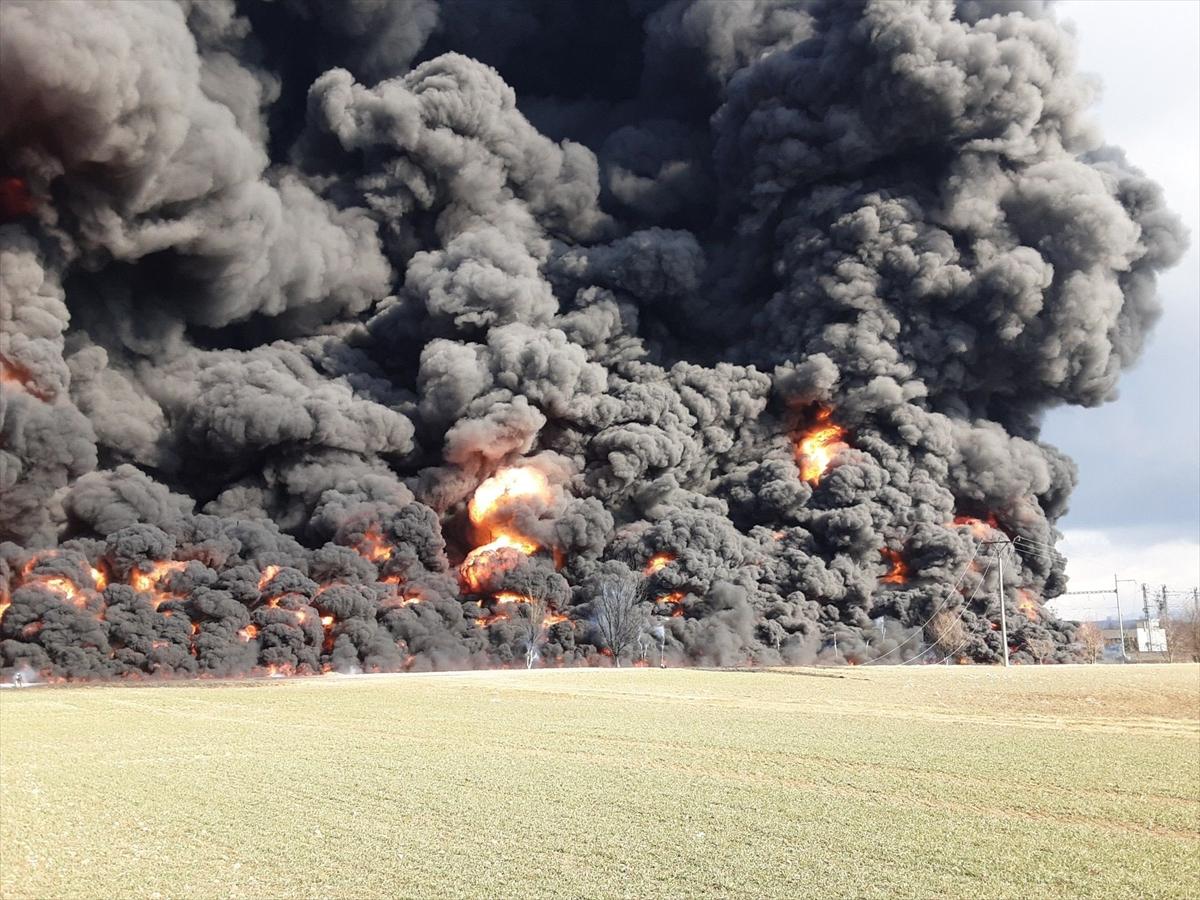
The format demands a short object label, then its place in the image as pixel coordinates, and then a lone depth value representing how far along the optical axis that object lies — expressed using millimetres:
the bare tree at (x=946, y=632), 79794
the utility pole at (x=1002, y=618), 68181
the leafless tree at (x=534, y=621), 73562
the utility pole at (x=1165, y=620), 112600
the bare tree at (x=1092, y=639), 113175
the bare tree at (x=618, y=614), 74312
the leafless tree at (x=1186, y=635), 107000
